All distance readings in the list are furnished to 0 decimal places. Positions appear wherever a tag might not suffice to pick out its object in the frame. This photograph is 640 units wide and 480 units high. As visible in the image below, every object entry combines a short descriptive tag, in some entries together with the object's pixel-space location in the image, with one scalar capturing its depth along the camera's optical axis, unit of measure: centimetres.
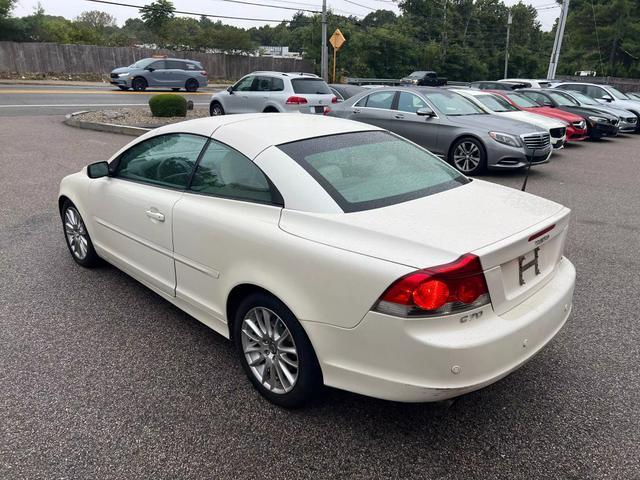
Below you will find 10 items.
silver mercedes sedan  904
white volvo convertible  221
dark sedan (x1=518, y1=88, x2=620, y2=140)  1487
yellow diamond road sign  2406
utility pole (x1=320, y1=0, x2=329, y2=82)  2825
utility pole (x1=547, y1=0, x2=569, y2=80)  2549
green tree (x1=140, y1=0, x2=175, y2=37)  4810
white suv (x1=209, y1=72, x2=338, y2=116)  1302
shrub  1488
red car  1331
